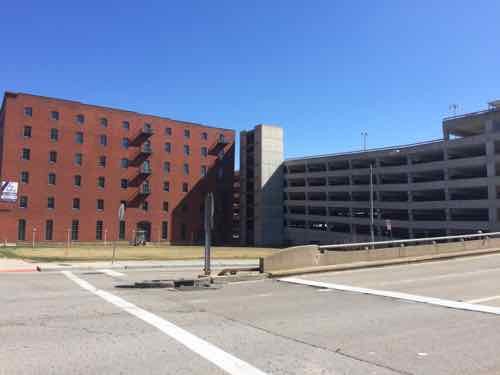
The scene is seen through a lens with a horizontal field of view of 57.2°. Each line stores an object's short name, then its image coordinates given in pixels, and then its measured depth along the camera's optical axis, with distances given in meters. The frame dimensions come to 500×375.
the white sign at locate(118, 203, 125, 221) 22.65
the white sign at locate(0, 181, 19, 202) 62.91
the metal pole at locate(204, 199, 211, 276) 14.76
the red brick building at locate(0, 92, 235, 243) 65.25
